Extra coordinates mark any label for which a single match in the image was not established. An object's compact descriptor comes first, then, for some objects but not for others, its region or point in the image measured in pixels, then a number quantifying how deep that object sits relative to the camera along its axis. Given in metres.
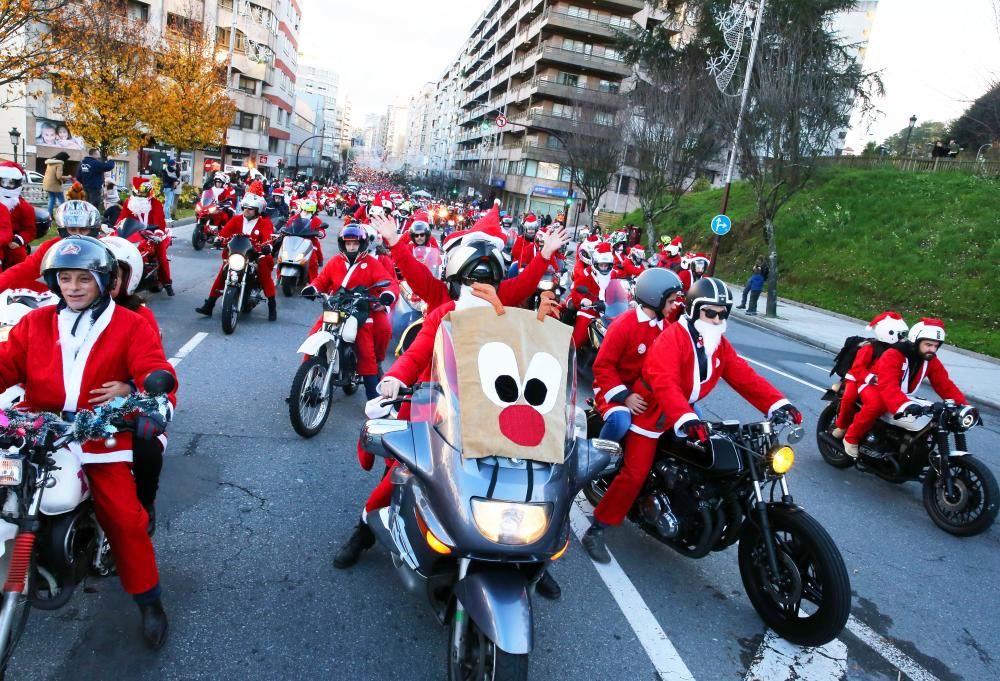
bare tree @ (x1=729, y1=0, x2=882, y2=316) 19.41
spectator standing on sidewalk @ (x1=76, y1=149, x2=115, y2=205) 15.28
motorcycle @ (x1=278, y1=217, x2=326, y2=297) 10.51
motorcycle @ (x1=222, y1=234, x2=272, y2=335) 8.72
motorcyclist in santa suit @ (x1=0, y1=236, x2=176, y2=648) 2.83
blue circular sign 21.22
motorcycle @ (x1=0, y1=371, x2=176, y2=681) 2.39
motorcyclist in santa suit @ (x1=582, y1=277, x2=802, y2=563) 4.14
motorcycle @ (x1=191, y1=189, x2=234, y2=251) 13.31
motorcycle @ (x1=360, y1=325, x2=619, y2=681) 2.48
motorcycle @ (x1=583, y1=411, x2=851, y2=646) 3.39
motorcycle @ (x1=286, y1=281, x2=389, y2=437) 5.59
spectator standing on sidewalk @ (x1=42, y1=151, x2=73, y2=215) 11.97
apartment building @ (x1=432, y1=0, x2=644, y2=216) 60.84
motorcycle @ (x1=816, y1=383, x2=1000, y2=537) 5.38
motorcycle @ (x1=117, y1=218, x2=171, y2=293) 9.02
